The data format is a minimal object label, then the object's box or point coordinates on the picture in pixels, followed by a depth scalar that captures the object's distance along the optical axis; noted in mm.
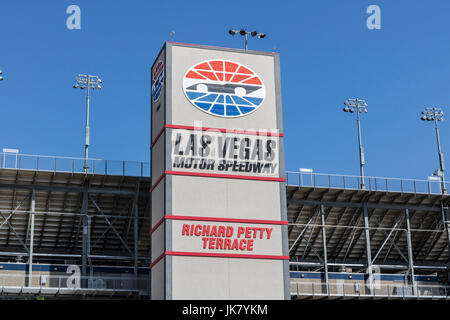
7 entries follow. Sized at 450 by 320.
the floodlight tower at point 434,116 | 76912
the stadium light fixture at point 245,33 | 56562
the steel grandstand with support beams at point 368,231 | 62938
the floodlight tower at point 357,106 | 77762
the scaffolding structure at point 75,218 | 56594
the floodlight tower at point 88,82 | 70250
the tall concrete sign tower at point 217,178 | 50062
